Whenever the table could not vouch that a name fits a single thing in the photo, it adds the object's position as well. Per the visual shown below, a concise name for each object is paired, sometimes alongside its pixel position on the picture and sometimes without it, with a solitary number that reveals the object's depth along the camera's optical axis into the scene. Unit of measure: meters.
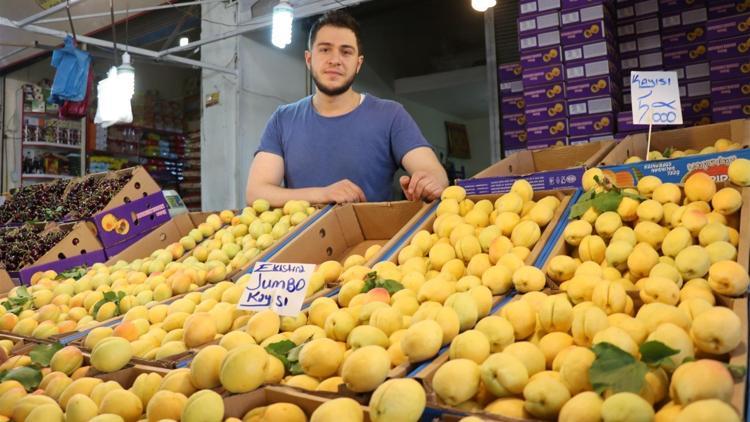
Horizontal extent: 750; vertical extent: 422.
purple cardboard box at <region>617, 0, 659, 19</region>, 4.50
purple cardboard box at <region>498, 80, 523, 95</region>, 5.15
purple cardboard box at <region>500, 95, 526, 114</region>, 5.09
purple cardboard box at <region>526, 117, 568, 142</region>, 4.39
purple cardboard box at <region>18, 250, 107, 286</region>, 2.68
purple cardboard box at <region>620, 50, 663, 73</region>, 4.54
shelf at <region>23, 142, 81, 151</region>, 8.61
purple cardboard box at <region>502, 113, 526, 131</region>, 5.07
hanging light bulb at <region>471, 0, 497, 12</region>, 4.07
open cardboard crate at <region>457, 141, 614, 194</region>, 1.85
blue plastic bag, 5.27
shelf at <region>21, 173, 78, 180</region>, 8.52
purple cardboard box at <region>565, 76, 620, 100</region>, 4.26
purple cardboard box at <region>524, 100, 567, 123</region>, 4.40
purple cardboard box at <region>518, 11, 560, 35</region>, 4.44
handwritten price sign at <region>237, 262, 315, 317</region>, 1.26
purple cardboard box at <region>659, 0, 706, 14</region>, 4.36
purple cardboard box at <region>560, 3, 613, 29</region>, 4.27
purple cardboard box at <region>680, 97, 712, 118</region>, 4.29
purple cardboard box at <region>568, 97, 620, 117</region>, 4.26
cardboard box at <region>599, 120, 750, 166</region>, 2.57
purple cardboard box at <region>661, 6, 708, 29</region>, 4.35
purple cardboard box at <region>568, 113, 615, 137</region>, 4.26
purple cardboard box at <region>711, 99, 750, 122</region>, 4.00
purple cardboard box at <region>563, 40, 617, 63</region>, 4.25
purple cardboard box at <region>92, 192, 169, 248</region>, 2.90
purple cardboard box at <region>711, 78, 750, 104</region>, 4.01
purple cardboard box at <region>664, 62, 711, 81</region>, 4.31
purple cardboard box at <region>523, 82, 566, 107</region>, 4.41
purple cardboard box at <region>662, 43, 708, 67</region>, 4.36
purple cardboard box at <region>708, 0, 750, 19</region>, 4.20
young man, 2.67
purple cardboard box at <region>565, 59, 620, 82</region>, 4.27
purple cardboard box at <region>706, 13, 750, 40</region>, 4.01
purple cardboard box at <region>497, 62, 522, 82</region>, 5.18
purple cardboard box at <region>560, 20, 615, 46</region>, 4.27
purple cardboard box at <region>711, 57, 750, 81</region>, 4.02
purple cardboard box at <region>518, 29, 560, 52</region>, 4.43
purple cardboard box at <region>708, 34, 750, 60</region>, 4.02
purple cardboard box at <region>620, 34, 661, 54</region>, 4.54
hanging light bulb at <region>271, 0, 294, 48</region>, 4.35
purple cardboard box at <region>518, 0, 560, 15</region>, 4.44
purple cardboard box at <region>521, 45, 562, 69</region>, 4.41
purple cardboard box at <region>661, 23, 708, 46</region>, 4.38
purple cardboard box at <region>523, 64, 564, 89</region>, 4.41
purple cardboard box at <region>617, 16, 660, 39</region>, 4.53
